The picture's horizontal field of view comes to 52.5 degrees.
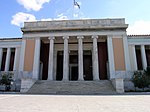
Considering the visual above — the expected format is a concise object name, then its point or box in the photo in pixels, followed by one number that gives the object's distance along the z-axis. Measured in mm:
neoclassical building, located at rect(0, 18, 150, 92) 23609
